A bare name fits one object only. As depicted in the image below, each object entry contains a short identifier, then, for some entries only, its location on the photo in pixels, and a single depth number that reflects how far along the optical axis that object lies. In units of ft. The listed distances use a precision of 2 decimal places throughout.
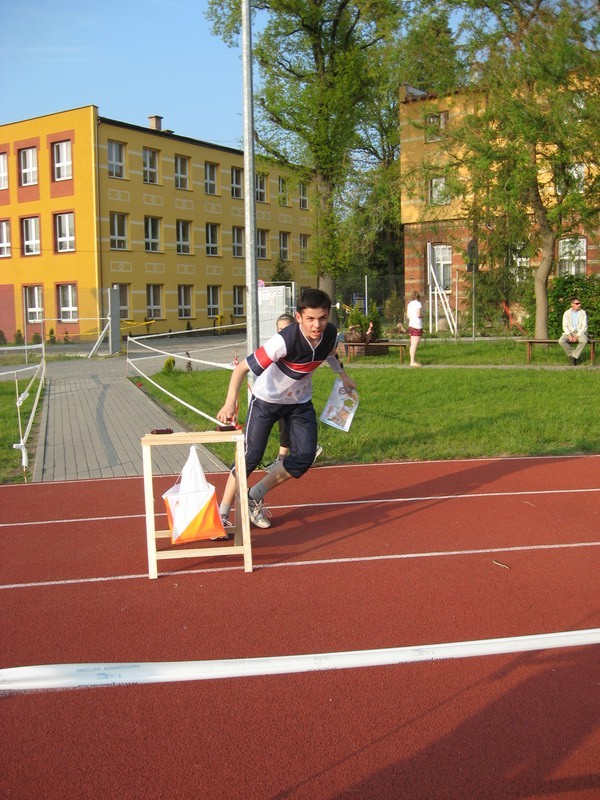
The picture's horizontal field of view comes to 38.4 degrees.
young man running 20.66
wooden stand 19.34
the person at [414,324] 65.21
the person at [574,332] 61.05
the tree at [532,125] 63.87
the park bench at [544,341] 61.98
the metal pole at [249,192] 36.88
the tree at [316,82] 111.04
